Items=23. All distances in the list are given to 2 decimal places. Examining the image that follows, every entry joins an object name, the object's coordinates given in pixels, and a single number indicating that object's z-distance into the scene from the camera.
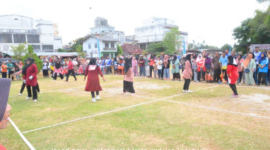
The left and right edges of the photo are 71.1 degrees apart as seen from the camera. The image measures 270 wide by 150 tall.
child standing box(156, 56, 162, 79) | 14.94
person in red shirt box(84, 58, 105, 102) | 7.70
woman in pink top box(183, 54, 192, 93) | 9.01
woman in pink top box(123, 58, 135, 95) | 9.01
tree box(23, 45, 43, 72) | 17.65
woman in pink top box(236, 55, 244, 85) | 11.37
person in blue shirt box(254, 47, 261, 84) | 10.98
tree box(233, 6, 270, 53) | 29.65
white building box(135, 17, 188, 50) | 76.06
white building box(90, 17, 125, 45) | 73.44
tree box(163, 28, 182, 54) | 64.84
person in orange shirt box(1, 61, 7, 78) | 16.28
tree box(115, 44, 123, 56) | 56.38
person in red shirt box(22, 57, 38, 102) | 7.95
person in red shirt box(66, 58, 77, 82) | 15.23
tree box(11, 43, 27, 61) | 25.68
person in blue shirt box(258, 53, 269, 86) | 10.44
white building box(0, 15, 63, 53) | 47.50
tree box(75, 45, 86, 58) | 42.92
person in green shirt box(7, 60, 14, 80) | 17.19
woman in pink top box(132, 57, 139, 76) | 16.84
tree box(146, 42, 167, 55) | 64.12
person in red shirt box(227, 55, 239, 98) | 7.82
